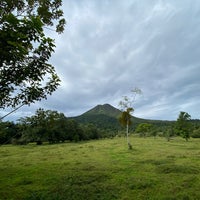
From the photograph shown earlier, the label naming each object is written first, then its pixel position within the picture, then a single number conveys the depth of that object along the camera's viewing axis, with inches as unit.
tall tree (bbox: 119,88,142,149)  1349.7
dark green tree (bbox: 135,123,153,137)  3102.9
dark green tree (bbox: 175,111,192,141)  2057.1
